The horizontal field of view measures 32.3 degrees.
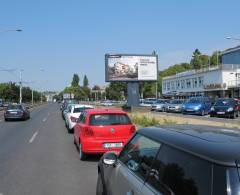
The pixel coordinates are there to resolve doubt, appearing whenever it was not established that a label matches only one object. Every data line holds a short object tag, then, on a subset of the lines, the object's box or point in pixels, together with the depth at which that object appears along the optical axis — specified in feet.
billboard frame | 154.61
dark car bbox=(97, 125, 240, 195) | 9.22
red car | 36.96
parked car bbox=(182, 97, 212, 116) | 127.75
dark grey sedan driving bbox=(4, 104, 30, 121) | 107.45
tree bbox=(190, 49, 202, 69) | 413.18
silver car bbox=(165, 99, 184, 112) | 149.73
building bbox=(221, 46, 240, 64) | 274.18
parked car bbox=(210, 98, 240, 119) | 108.88
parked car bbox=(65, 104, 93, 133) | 65.06
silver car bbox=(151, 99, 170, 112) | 162.57
